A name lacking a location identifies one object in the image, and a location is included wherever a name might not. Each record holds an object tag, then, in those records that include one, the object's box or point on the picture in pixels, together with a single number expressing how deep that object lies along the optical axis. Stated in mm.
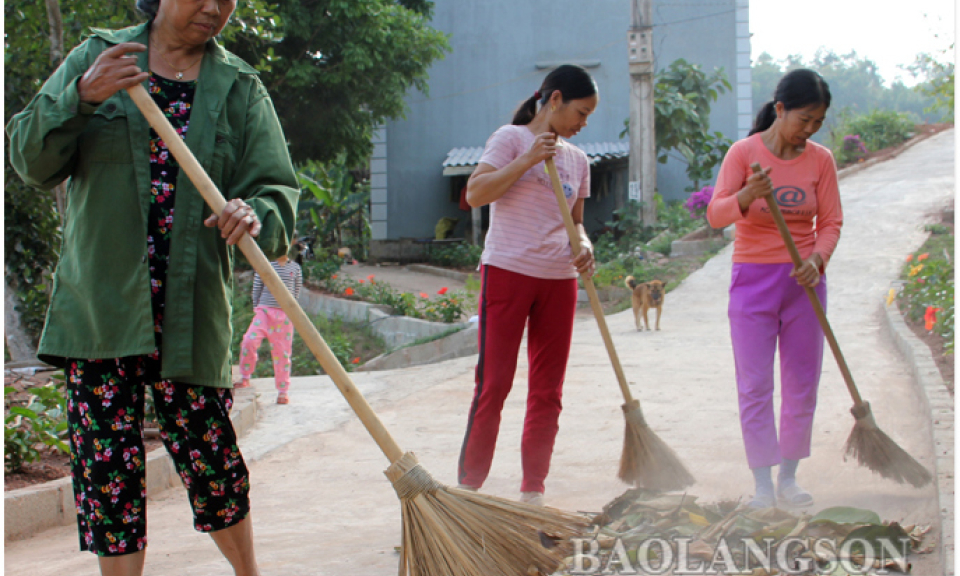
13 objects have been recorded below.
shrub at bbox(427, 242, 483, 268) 17234
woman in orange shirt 3314
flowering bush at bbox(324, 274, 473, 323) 10038
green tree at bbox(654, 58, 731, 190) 15422
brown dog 8648
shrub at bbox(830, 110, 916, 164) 20016
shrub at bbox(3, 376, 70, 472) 3924
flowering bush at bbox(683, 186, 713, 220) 14328
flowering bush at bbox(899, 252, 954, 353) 5968
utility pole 13562
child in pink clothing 6199
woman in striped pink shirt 3236
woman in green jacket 2135
